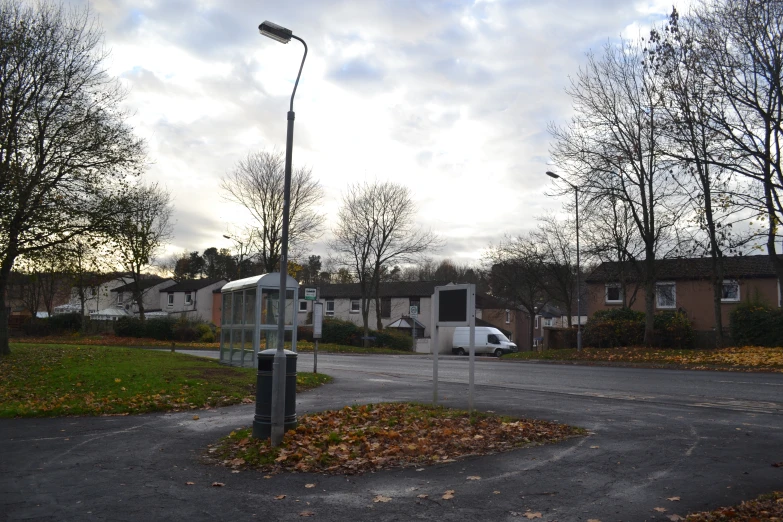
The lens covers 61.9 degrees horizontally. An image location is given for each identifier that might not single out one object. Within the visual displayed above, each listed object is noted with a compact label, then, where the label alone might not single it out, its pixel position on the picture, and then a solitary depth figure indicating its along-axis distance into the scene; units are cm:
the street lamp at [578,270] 3130
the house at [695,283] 4125
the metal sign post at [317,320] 1990
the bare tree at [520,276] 4709
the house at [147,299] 7865
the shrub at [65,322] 5212
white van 4744
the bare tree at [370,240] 5384
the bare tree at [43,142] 2019
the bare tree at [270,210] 4941
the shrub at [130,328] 4994
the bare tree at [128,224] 2238
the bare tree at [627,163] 3062
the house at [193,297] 7744
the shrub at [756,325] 2789
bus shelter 1991
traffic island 801
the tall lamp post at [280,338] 897
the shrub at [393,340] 5028
